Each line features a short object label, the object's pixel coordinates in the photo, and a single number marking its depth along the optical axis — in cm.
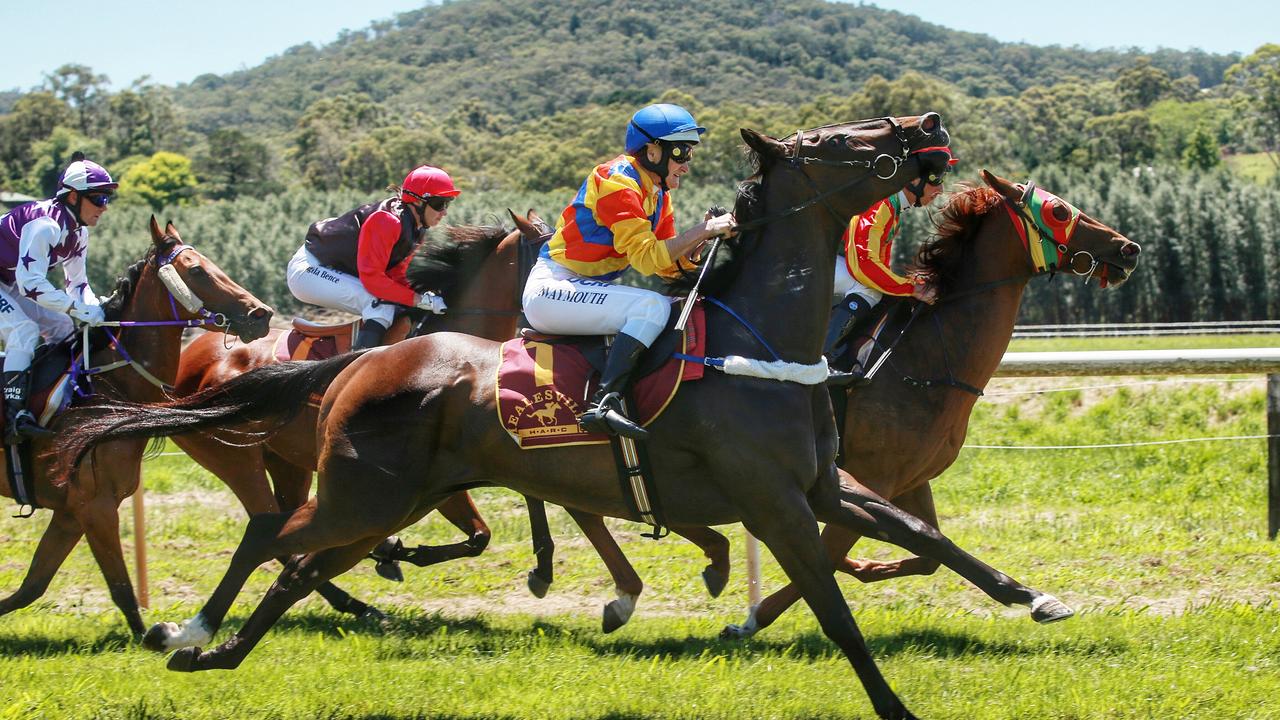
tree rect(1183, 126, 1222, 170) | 8875
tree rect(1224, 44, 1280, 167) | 9119
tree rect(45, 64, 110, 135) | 12988
